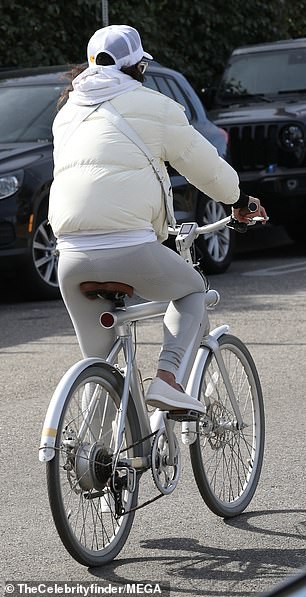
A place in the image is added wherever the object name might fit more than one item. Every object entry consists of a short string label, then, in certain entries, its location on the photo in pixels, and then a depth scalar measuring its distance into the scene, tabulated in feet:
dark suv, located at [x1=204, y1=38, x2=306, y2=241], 90.67
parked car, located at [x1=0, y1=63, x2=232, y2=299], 70.47
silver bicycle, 29.50
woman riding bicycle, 30.47
